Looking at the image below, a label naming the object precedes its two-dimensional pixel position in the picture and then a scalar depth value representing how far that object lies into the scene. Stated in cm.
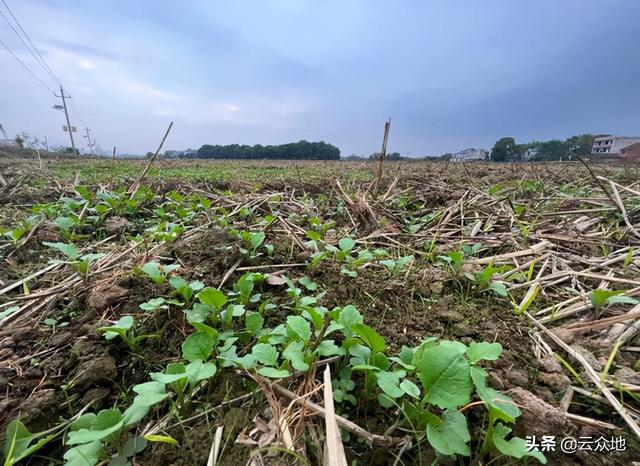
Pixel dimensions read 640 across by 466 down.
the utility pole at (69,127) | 3028
